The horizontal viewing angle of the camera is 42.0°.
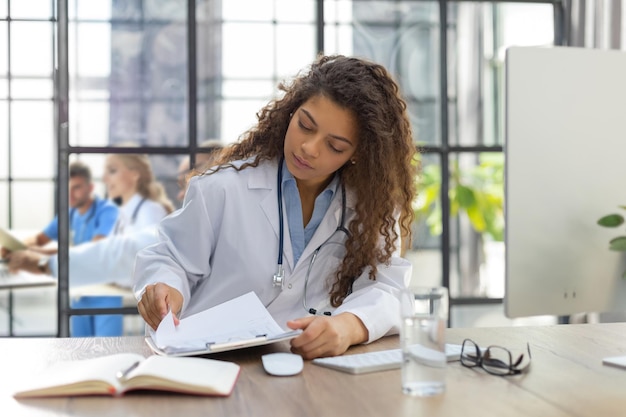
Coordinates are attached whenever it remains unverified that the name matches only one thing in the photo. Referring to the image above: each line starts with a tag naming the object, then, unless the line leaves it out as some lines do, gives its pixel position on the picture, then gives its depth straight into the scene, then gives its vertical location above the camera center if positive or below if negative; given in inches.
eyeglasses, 58.6 -11.4
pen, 52.3 -10.6
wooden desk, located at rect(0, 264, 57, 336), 151.2 -13.2
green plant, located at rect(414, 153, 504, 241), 163.3 +2.9
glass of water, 52.3 -8.6
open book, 50.9 -10.8
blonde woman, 152.6 +0.7
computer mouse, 57.6 -11.2
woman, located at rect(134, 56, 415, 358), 81.4 -0.3
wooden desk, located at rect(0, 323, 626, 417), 48.4 -11.9
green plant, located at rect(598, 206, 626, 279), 60.8 -1.1
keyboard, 59.0 -11.3
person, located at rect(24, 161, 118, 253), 151.8 -0.5
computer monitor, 57.7 +2.8
